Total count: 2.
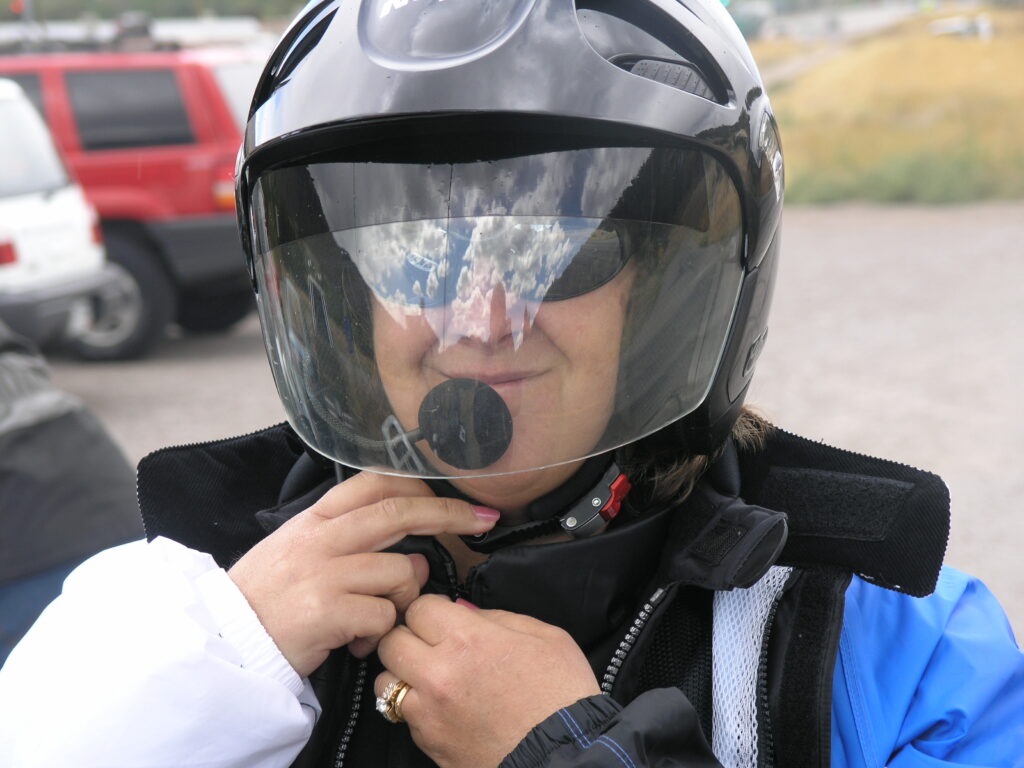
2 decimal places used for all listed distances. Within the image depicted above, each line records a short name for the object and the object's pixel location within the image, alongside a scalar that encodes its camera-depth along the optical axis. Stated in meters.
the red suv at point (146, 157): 8.00
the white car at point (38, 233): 6.72
